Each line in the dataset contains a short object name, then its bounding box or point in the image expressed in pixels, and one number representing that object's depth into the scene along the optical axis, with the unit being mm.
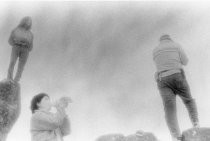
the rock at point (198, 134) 5656
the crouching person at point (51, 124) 4527
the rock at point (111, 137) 6378
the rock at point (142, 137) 6227
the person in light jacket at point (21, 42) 15755
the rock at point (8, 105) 12547
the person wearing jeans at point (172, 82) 6469
